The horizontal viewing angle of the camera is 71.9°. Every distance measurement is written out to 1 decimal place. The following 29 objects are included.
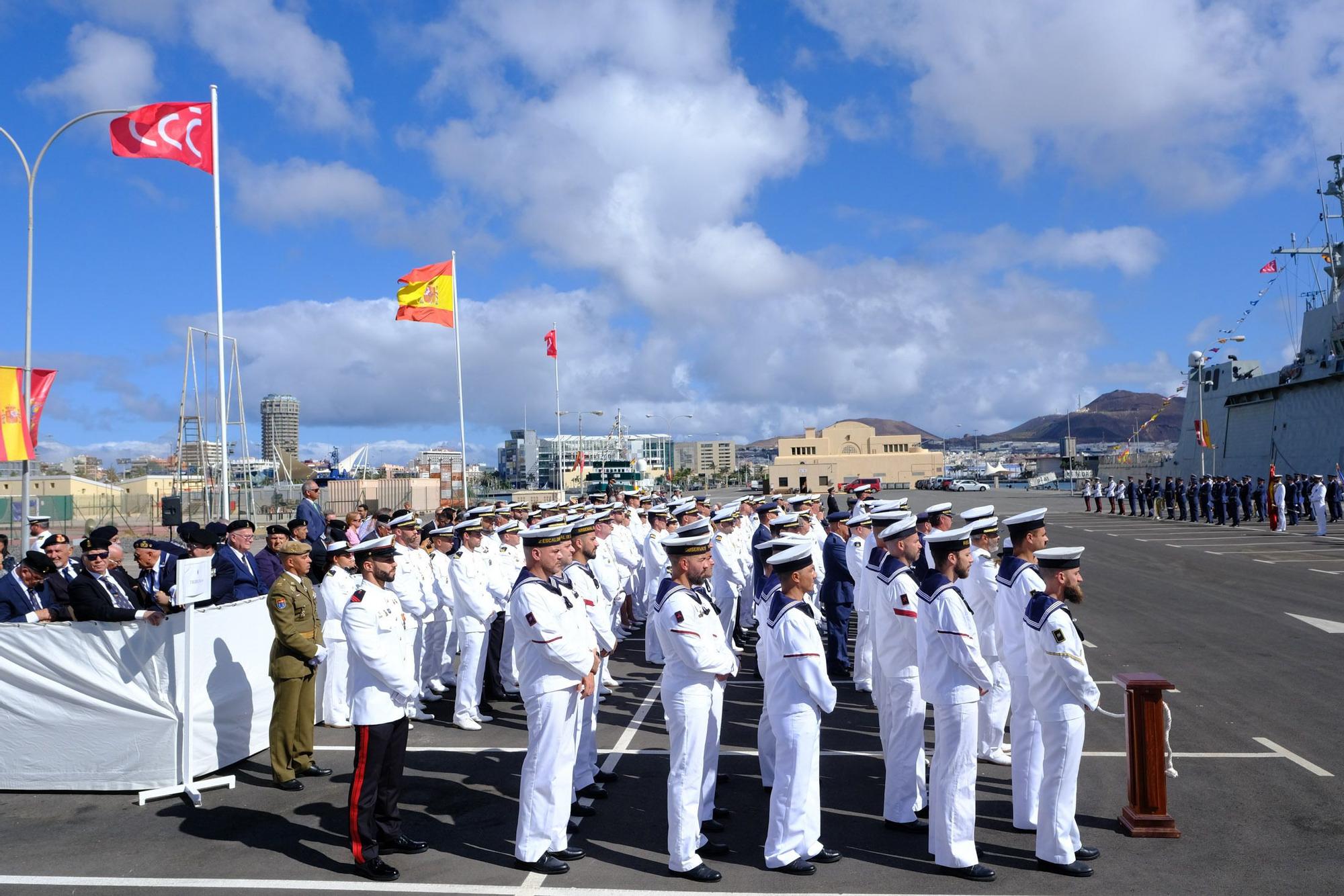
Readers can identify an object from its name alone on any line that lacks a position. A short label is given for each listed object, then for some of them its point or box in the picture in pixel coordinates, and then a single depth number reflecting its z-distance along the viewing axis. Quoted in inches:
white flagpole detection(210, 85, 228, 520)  645.3
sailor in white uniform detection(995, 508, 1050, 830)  221.6
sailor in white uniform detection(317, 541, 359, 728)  331.3
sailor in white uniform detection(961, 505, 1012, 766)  283.4
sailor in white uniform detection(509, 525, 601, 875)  210.4
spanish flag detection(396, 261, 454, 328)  983.0
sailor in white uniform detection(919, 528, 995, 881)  202.2
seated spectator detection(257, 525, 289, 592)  354.9
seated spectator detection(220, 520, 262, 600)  325.1
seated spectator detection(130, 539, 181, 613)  325.1
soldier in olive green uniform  271.7
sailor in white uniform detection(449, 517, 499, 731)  340.2
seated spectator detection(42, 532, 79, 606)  306.8
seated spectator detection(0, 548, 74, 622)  299.2
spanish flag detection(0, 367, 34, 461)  524.7
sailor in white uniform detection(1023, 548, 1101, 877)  201.8
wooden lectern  218.2
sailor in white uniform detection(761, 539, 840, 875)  203.2
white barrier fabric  268.2
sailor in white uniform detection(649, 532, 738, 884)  204.2
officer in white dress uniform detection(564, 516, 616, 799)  255.9
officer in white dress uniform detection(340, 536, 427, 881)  214.1
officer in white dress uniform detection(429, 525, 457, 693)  383.2
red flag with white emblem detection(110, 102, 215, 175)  593.3
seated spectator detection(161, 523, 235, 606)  319.6
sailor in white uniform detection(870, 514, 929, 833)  231.0
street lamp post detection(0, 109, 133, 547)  542.3
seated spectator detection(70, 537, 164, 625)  268.4
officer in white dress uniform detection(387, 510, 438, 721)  339.6
